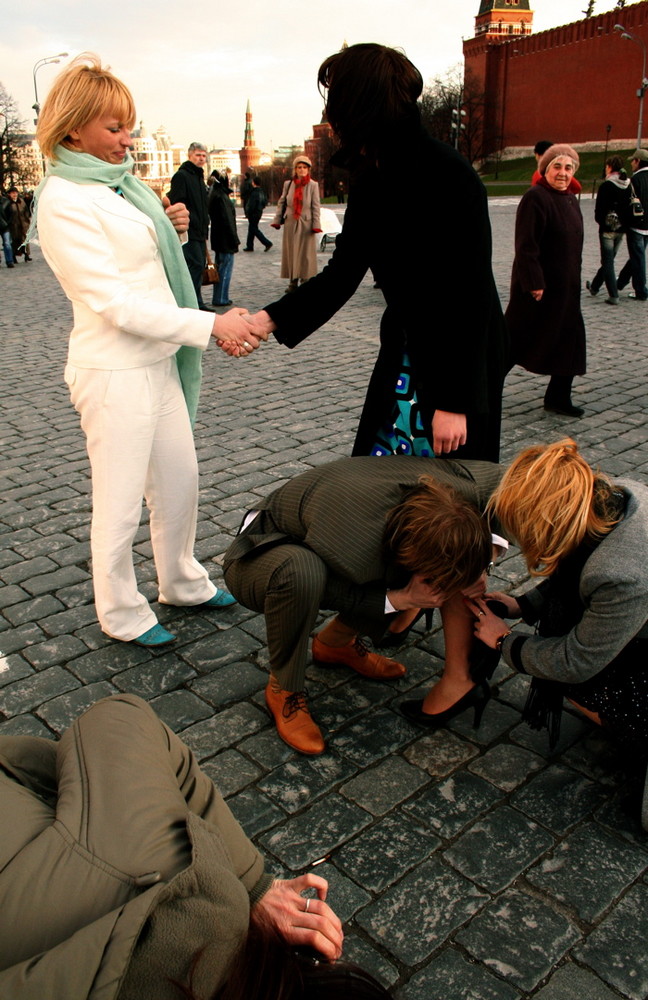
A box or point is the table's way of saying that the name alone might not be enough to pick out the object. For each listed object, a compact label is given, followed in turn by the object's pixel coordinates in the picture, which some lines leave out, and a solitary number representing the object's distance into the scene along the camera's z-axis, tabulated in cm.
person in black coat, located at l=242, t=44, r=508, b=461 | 260
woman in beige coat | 1184
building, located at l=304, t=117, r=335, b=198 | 6928
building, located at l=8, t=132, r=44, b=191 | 4725
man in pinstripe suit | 245
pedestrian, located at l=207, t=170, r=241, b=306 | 1093
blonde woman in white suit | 283
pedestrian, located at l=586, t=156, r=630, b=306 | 1070
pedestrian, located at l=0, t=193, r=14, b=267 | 1884
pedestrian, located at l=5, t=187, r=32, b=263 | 1958
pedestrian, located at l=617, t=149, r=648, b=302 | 1062
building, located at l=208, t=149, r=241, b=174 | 18565
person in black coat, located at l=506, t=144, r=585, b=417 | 621
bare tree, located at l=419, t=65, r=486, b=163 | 6350
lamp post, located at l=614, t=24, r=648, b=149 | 4628
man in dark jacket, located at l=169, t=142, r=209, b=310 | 941
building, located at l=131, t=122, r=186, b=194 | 12770
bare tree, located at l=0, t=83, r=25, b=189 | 4576
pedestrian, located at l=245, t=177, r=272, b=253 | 1653
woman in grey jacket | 227
